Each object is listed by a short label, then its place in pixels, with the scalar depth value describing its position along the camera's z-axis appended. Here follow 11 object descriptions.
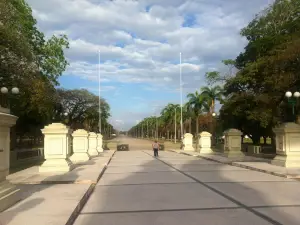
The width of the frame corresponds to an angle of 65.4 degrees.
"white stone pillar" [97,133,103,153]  21.72
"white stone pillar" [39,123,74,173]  9.64
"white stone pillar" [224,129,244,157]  15.56
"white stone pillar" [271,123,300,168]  10.56
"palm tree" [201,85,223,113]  34.30
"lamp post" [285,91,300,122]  14.00
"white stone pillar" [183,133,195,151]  24.60
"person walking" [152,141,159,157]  18.12
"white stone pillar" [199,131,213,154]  20.82
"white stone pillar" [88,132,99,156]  18.75
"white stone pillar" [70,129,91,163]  14.16
